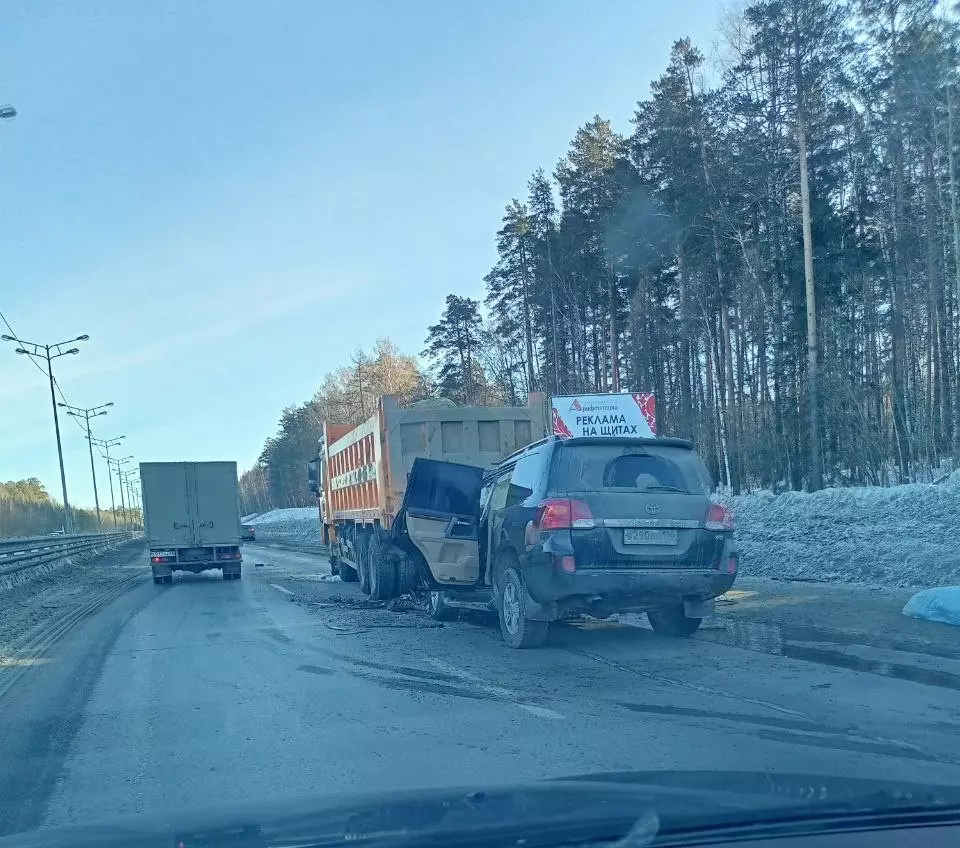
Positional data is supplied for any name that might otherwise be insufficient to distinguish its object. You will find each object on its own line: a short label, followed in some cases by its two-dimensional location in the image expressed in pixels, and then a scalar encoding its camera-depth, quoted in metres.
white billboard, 13.76
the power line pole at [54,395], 43.38
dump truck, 13.79
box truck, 23.94
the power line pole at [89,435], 68.05
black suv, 8.19
